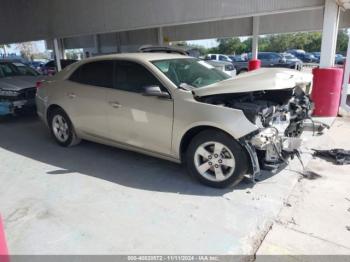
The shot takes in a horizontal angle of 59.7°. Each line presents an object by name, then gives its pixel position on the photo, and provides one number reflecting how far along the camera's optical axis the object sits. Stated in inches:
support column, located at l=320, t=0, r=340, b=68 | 283.3
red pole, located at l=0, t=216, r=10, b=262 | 76.3
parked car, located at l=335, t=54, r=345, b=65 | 1086.6
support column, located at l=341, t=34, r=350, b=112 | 301.0
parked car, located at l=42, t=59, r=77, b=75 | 844.0
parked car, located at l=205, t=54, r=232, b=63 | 1024.4
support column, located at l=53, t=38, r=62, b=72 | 607.5
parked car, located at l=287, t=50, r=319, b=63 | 1398.9
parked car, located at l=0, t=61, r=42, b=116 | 274.5
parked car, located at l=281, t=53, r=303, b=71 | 782.2
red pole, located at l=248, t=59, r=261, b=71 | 455.2
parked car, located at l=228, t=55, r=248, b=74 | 799.5
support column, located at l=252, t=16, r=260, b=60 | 567.0
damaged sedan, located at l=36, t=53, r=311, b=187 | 137.9
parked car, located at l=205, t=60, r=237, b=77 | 563.2
